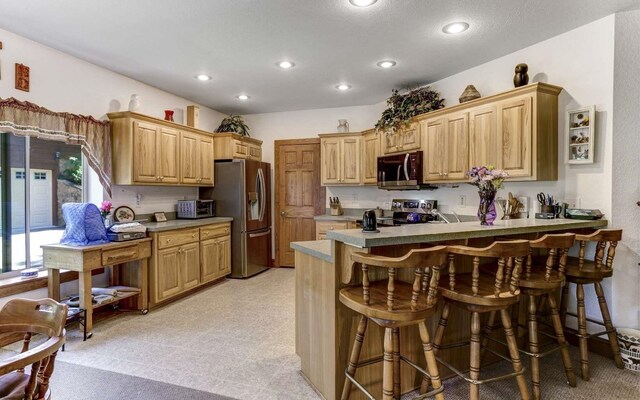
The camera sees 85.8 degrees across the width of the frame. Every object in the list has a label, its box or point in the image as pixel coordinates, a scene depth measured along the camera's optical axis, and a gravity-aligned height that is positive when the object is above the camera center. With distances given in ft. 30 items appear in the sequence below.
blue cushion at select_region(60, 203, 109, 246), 10.43 -0.90
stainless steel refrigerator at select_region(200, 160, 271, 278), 16.57 -0.48
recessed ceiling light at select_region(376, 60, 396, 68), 11.92 +4.62
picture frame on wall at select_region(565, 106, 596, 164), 9.04 +1.62
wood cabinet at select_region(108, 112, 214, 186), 12.46 +1.73
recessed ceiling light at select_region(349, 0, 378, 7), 8.09 +4.56
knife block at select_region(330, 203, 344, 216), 17.93 -0.74
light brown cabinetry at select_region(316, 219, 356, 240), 16.08 -1.45
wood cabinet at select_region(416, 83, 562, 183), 9.54 +1.86
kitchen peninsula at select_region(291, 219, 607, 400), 6.35 -2.23
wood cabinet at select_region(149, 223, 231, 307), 12.31 -2.58
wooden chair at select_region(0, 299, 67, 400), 3.52 -1.72
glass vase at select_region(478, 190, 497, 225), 7.98 -0.20
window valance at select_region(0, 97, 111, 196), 9.63 +2.09
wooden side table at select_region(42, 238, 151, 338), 10.01 -1.96
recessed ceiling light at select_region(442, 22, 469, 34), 9.21 +4.58
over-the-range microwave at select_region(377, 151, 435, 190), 13.47 +0.96
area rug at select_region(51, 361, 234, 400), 7.11 -4.16
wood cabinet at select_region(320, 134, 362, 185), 16.90 +1.81
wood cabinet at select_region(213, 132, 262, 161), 16.89 +2.46
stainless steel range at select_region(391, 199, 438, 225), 14.32 -0.70
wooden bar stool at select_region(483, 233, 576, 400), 6.61 -1.81
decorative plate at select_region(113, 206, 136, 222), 12.94 -0.72
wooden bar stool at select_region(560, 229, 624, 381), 7.65 -1.82
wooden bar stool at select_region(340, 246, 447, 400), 5.24 -1.75
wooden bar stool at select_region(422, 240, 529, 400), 5.77 -1.72
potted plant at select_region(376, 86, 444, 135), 13.57 +3.59
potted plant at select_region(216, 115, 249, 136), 17.85 +3.64
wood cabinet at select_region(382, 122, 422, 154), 13.73 +2.31
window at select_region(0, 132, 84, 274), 10.35 +0.07
